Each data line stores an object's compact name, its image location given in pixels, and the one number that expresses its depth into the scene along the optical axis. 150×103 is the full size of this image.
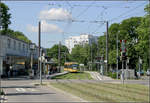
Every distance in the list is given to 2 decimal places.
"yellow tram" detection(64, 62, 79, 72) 76.38
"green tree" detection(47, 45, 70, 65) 121.01
